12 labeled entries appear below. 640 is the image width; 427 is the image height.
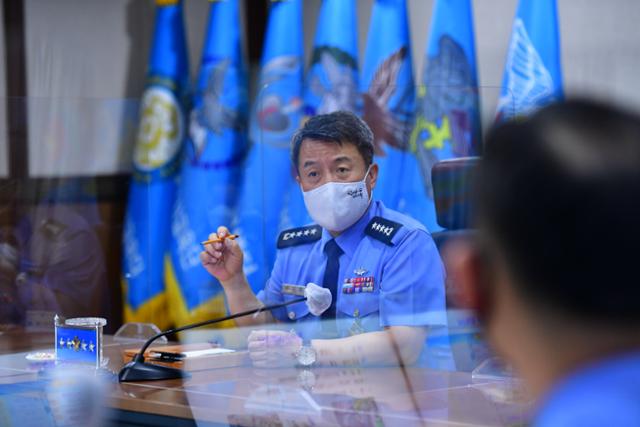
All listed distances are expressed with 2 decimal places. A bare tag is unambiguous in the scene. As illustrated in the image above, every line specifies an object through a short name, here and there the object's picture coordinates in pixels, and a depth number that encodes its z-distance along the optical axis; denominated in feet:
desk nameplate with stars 17.61
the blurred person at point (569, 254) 3.61
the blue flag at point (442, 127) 16.10
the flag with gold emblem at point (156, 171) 30.37
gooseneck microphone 16.48
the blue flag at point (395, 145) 15.93
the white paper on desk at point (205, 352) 17.58
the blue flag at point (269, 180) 16.94
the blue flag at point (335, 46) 25.59
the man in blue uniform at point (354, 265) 15.52
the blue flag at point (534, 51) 24.63
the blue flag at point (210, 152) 28.58
